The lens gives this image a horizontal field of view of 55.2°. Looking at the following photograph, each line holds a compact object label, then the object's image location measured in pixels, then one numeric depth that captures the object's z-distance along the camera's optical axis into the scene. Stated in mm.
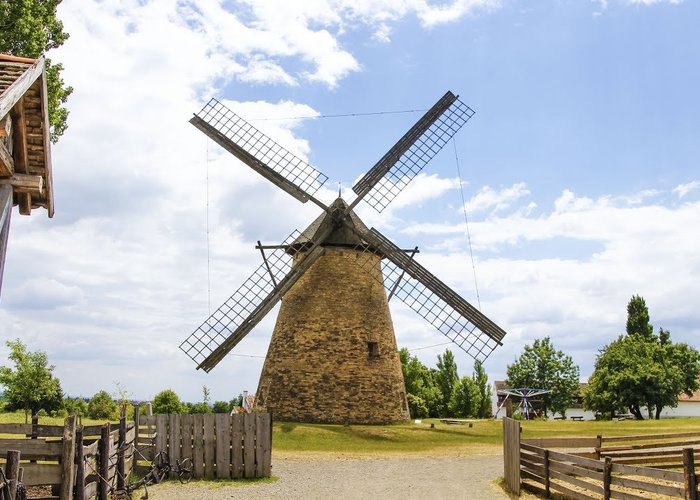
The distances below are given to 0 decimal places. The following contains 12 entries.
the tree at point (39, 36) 17234
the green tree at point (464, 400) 50344
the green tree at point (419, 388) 45000
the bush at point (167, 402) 39906
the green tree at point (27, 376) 34312
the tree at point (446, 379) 51594
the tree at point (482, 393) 51094
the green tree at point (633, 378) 50625
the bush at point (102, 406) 37188
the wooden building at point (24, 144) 9227
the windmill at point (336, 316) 26453
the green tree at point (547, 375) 60406
